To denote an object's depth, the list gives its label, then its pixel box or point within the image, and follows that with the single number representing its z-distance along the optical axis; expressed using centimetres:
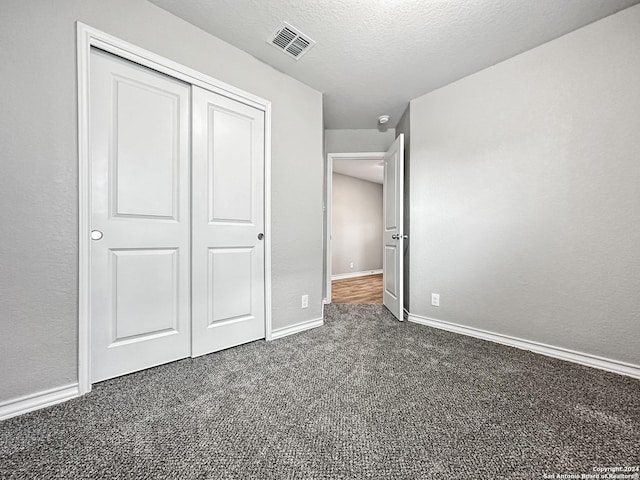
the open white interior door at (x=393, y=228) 265
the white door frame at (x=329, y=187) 351
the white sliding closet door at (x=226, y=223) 181
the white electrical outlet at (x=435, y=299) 250
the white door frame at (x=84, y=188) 136
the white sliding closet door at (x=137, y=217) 146
